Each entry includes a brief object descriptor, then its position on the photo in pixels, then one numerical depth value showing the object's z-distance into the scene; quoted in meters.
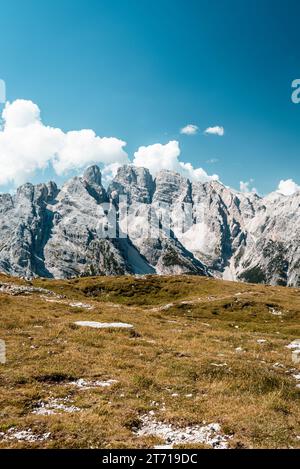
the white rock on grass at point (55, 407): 17.53
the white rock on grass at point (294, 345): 33.68
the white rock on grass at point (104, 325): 35.66
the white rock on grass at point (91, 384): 20.96
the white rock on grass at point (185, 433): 14.64
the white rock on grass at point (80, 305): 51.72
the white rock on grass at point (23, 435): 14.81
